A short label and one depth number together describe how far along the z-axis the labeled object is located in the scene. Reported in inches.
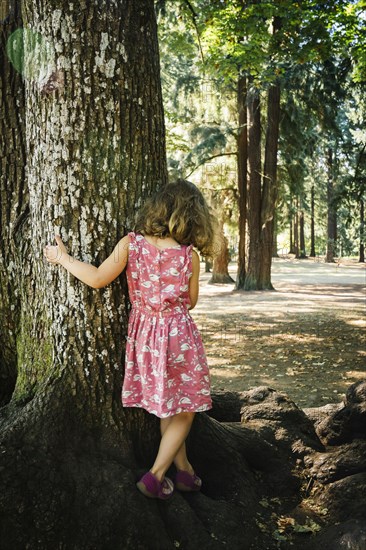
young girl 113.7
